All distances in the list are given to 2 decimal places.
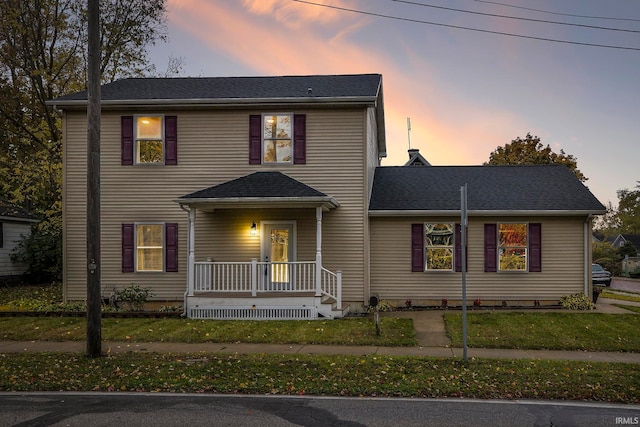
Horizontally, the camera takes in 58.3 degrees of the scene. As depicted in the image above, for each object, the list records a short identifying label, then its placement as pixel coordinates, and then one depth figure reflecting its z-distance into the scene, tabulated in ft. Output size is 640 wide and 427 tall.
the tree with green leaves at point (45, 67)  86.33
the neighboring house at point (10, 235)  85.51
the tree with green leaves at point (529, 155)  130.52
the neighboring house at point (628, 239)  224.53
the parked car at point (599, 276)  113.50
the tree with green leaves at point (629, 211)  248.73
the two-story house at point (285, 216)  57.47
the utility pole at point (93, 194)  34.63
